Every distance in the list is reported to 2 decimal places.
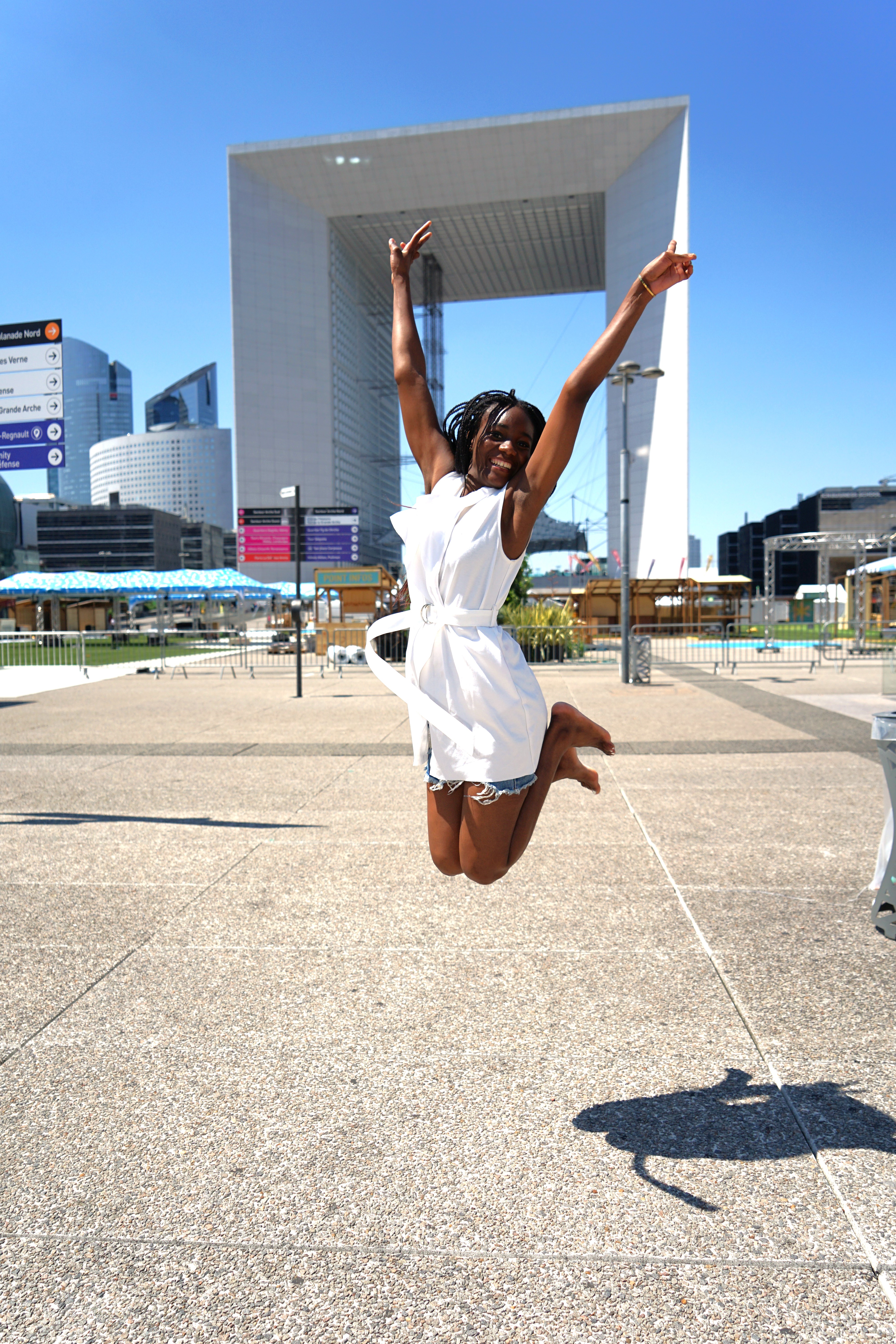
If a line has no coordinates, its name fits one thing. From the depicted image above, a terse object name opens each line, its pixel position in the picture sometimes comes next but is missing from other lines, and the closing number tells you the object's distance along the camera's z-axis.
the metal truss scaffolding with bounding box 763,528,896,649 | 29.95
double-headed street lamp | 18.83
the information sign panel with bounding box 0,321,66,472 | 9.77
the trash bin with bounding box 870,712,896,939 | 4.18
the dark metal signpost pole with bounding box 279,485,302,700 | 15.06
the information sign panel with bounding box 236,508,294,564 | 43.88
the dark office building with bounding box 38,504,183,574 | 145.75
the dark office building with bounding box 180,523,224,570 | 158.88
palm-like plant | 26.02
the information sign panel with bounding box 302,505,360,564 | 46.38
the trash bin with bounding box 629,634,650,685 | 18.95
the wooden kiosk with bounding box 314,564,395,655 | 32.06
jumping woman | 2.62
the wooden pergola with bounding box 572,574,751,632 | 41.38
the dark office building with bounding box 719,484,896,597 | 96.06
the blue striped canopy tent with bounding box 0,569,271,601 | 40.91
